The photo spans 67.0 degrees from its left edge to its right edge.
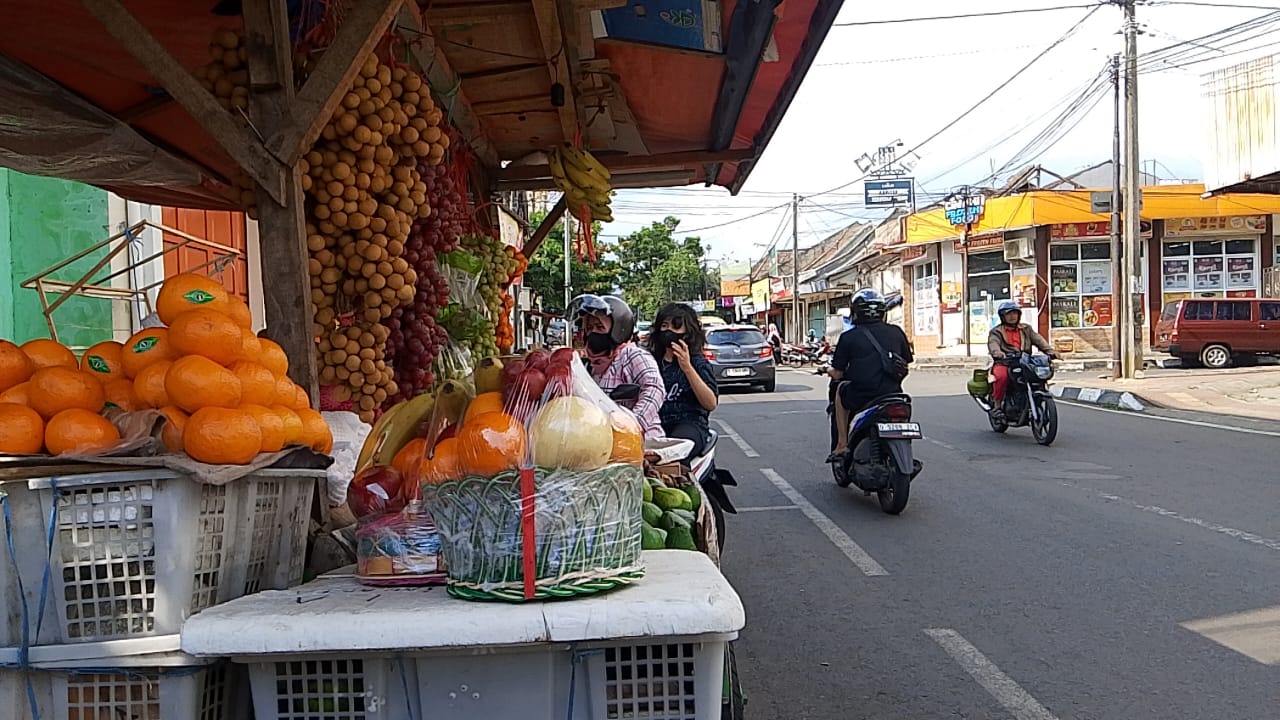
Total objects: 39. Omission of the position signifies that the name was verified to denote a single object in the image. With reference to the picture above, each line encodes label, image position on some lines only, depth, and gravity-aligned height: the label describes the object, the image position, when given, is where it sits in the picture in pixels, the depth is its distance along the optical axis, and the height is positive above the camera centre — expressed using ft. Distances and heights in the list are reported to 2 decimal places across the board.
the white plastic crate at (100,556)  6.82 -1.55
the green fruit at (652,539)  9.46 -2.14
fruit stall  6.78 -1.04
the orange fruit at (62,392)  7.54 -0.42
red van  76.18 -2.01
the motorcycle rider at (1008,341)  37.35 -1.20
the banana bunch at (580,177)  19.85 +3.05
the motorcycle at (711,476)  13.97 -2.97
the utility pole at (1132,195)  63.00 +7.32
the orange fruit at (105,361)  8.47 -0.20
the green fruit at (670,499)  10.81 -2.00
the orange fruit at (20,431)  7.08 -0.66
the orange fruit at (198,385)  7.54 -0.39
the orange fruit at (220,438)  7.12 -0.77
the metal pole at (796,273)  148.97 +6.92
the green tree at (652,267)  189.78 +10.94
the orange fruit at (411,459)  9.04 -1.25
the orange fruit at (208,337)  7.96 -0.01
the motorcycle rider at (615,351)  16.72 -0.52
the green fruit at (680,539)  10.17 -2.30
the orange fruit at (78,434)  7.11 -0.71
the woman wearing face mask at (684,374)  19.07 -1.07
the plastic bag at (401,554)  7.75 -1.83
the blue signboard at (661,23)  13.91 +4.46
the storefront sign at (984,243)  105.59 +7.60
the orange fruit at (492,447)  7.10 -0.89
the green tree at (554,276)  122.21 +6.31
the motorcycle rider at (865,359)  26.13 -1.21
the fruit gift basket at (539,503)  6.88 -1.31
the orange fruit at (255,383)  7.93 -0.41
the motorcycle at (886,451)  24.82 -3.60
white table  6.50 -2.24
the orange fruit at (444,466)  7.35 -1.06
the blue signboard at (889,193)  136.36 +17.17
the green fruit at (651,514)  10.08 -2.02
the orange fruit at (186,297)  8.56 +0.34
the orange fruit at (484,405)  8.13 -0.67
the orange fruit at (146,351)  8.18 -0.12
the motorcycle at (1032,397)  36.47 -3.40
